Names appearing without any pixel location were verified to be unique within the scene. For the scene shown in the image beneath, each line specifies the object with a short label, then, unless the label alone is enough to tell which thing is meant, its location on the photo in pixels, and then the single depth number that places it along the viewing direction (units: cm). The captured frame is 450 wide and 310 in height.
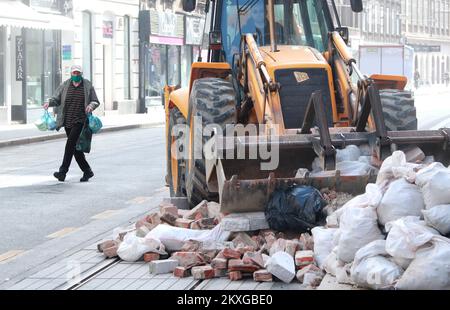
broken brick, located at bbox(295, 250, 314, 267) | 1207
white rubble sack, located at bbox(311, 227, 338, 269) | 1205
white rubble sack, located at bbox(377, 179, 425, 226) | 1138
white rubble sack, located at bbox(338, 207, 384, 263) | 1126
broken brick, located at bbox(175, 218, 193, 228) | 1423
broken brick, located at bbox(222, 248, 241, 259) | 1228
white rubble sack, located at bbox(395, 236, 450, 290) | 997
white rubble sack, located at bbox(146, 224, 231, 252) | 1339
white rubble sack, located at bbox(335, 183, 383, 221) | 1167
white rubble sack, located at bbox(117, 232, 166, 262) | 1318
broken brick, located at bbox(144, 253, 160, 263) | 1315
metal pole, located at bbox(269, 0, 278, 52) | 1677
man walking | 2349
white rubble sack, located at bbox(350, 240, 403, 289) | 1039
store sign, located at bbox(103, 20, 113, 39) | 5745
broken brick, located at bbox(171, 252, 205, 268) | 1245
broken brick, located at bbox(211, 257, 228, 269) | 1217
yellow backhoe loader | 1398
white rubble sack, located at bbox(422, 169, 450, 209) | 1103
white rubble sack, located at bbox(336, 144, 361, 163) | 1434
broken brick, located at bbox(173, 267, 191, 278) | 1215
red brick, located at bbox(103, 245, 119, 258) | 1356
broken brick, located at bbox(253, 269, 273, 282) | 1180
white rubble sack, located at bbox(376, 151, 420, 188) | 1195
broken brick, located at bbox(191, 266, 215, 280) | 1201
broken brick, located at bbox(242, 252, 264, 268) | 1204
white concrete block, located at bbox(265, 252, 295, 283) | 1171
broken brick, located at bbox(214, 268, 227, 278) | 1213
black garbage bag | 1331
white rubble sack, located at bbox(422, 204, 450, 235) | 1064
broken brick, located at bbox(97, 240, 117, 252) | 1381
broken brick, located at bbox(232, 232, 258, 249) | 1306
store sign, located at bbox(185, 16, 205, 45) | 7048
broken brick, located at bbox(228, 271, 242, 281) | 1192
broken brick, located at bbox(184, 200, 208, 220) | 1469
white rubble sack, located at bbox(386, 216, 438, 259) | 1035
